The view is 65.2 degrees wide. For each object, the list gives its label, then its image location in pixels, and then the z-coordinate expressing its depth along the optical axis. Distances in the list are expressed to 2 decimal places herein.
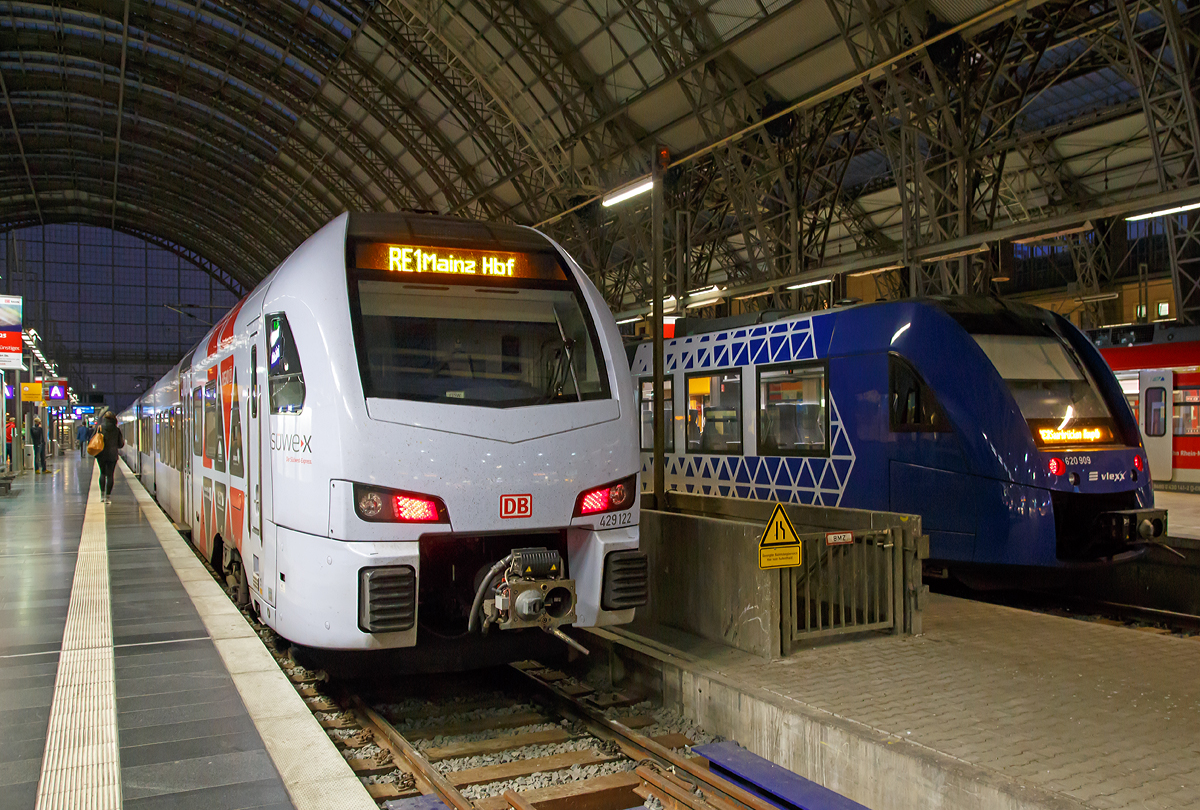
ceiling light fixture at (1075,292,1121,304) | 25.80
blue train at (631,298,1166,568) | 9.14
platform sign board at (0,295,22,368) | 20.25
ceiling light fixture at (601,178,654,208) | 11.13
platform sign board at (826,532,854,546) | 6.80
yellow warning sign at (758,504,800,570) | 6.36
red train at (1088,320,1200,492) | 18.19
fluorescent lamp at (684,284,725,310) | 18.06
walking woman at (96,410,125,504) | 18.53
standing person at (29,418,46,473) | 33.25
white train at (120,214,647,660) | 5.30
